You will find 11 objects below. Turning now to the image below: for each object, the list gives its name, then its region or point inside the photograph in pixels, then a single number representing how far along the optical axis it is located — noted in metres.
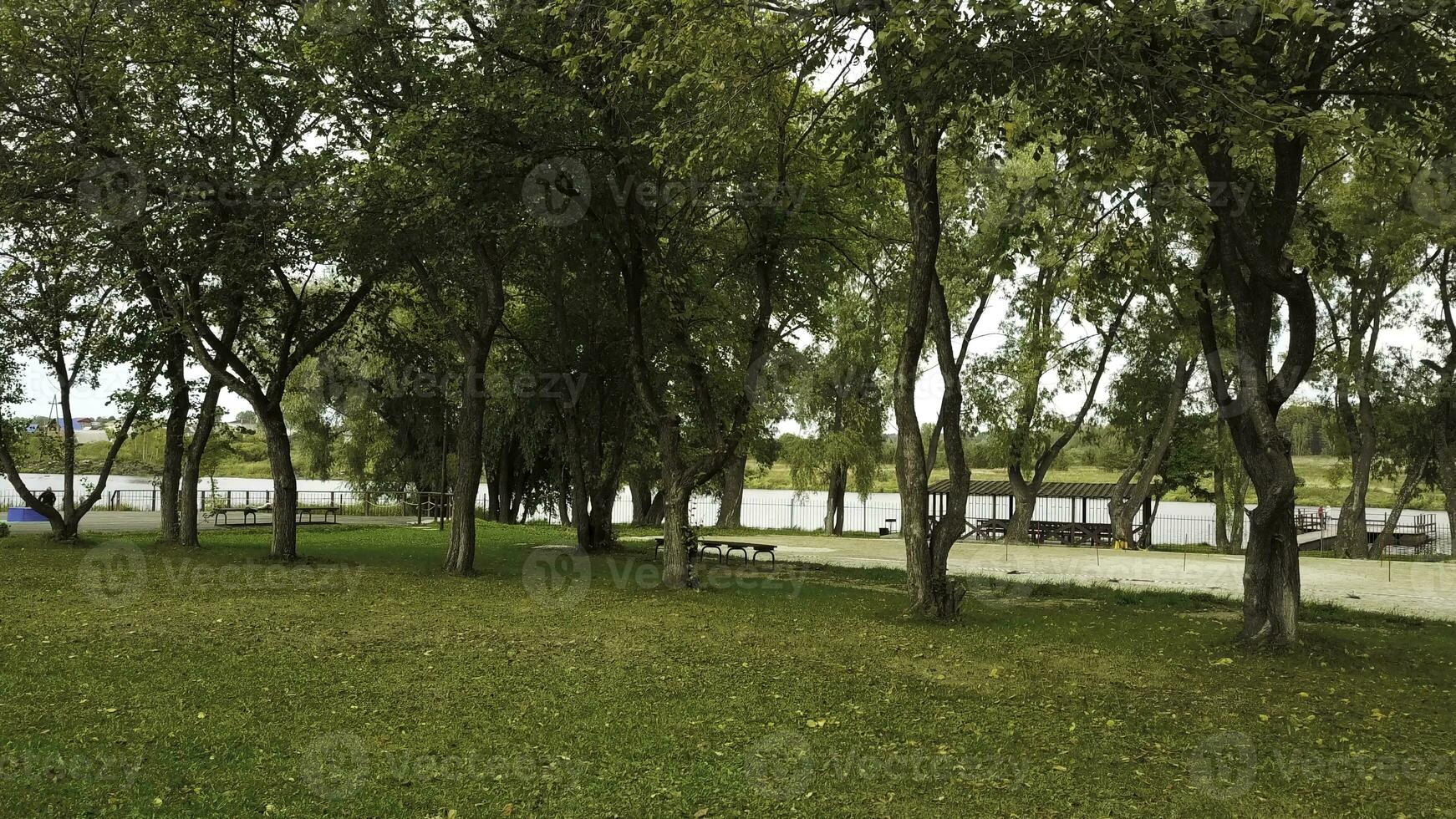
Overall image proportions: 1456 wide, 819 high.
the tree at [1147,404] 32.09
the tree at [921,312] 11.20
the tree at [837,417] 38.00
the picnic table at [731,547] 19.92
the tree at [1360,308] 25.48
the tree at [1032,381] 30.72
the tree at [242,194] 17.17
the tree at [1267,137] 9.89
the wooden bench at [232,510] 29.19
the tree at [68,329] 19.22
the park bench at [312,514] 30.98
